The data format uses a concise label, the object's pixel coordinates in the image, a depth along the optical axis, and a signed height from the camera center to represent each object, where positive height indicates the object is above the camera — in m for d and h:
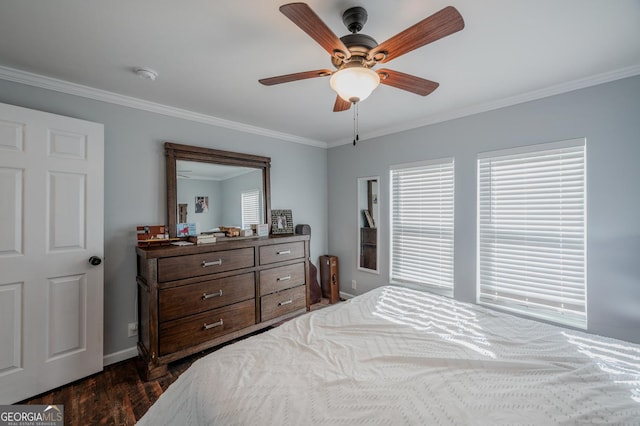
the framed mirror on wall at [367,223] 3.74 -0.13
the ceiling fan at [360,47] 1.10 +0.80
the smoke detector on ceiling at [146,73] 1.99 +1.06
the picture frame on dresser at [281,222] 3.54 -0.10
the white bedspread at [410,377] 0.91 -0.66
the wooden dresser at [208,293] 2.21 -0.75
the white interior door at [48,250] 1.89 -0.27
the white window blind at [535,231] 2.28 -0.16
